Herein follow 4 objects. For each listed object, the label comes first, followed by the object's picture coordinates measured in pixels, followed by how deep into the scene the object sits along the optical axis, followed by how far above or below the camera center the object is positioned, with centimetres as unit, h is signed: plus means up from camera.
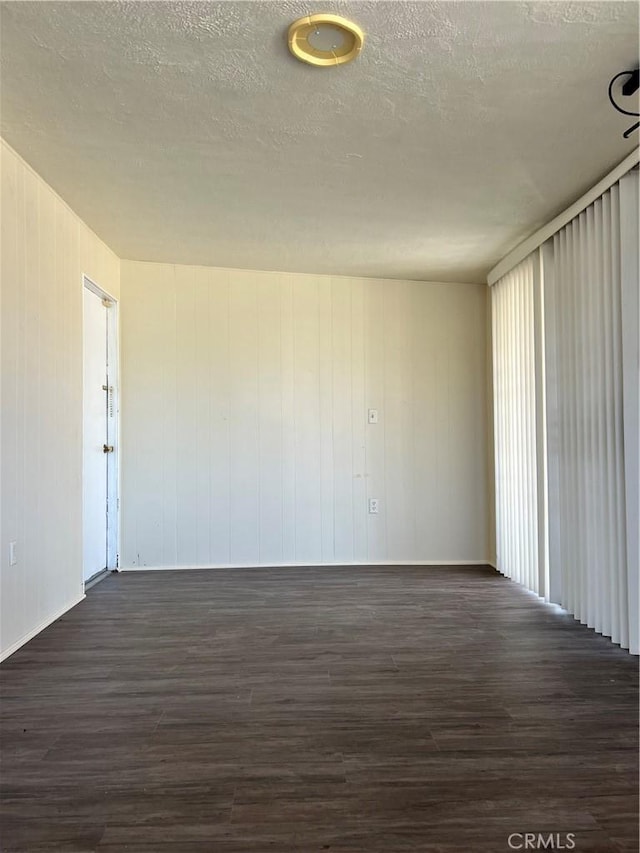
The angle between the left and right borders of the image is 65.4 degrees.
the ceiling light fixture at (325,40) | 167 +139
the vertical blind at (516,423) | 362 +8
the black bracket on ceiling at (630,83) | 192 +137
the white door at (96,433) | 377 +4
